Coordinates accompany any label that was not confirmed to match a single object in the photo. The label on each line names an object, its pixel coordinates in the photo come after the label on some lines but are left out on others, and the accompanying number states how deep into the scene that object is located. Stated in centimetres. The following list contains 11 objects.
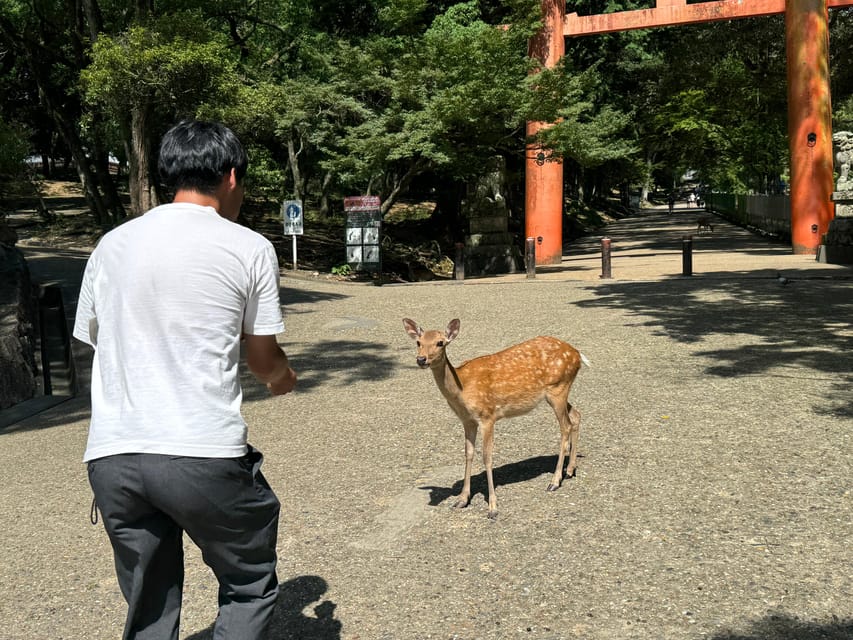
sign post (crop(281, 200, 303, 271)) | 1981
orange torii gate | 2355
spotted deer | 493
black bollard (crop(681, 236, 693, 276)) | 1855
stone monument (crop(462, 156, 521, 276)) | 2477
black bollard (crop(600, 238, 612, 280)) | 1909
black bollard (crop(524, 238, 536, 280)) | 2102
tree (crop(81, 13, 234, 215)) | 1814
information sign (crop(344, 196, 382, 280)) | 2122
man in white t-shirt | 236
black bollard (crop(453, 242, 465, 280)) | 2167
